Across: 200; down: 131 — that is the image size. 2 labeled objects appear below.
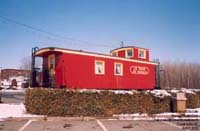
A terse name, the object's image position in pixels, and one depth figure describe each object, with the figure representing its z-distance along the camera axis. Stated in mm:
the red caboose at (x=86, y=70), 17469
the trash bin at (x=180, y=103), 14672
